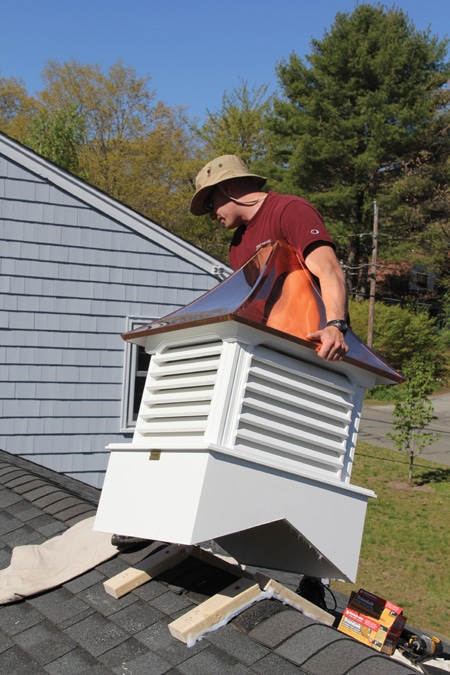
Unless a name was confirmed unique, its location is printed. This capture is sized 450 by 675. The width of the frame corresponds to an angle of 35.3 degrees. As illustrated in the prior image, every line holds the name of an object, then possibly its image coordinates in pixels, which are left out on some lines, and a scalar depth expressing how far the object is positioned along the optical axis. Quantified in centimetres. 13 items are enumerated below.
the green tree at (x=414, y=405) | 1270
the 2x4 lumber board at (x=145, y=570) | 257
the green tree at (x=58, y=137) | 1998
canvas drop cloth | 267
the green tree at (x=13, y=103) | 3105
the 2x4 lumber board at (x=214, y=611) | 216
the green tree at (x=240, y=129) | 3198
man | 224
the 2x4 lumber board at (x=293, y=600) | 234
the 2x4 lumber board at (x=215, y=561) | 254
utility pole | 2323
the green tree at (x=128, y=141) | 2831
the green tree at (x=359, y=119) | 2789
